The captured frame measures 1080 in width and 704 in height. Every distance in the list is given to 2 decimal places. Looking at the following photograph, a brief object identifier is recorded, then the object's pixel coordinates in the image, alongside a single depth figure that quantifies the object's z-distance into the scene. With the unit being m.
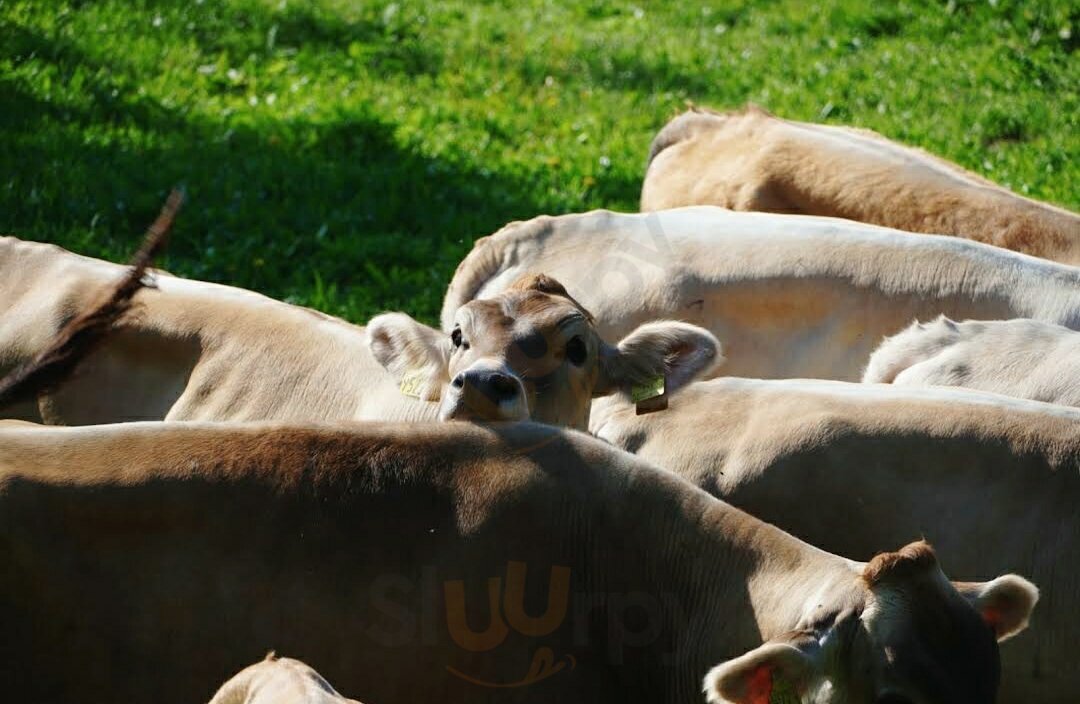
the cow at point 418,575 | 8.39
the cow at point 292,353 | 11.63
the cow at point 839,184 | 16.16
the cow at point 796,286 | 14.26
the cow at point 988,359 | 12.63
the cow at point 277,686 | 6.68
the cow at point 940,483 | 10.55
